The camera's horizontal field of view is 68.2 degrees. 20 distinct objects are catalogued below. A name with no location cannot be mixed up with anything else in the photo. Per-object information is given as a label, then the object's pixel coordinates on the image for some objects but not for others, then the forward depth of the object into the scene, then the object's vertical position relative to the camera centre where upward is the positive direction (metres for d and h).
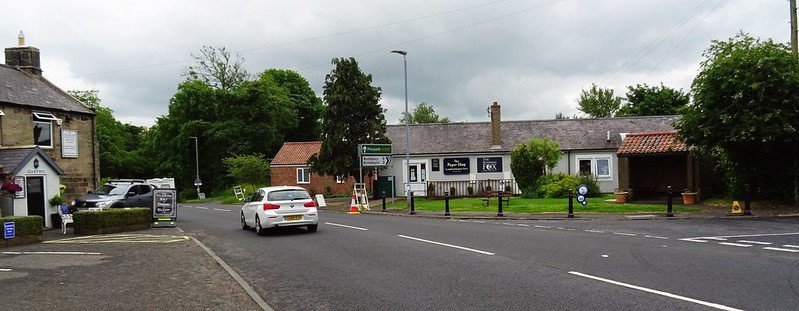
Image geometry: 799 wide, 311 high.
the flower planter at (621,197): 26.48 -1.73
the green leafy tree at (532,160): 33.28 +0.05
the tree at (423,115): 95.01 +7.91
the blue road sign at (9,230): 16.44 -1.56
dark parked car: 22.98 -1.01
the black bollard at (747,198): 20.52 -1.49
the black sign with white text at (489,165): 41.97 -0.21
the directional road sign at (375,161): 31.17 +0.22
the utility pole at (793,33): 22.78 +4.68
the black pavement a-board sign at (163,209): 23.12 -1.52
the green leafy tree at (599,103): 70.31 +6.74
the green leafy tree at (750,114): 20.58 +1.50
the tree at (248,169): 54.84 -0.06
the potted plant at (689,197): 25.08 -1.72
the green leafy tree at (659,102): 61.62 +5.89
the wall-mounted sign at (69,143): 24.61 +1.24
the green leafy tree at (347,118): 39.31 +3.20
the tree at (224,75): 70.19 +11.23
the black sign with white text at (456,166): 42.00 -0.23
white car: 17.38 -1.25
